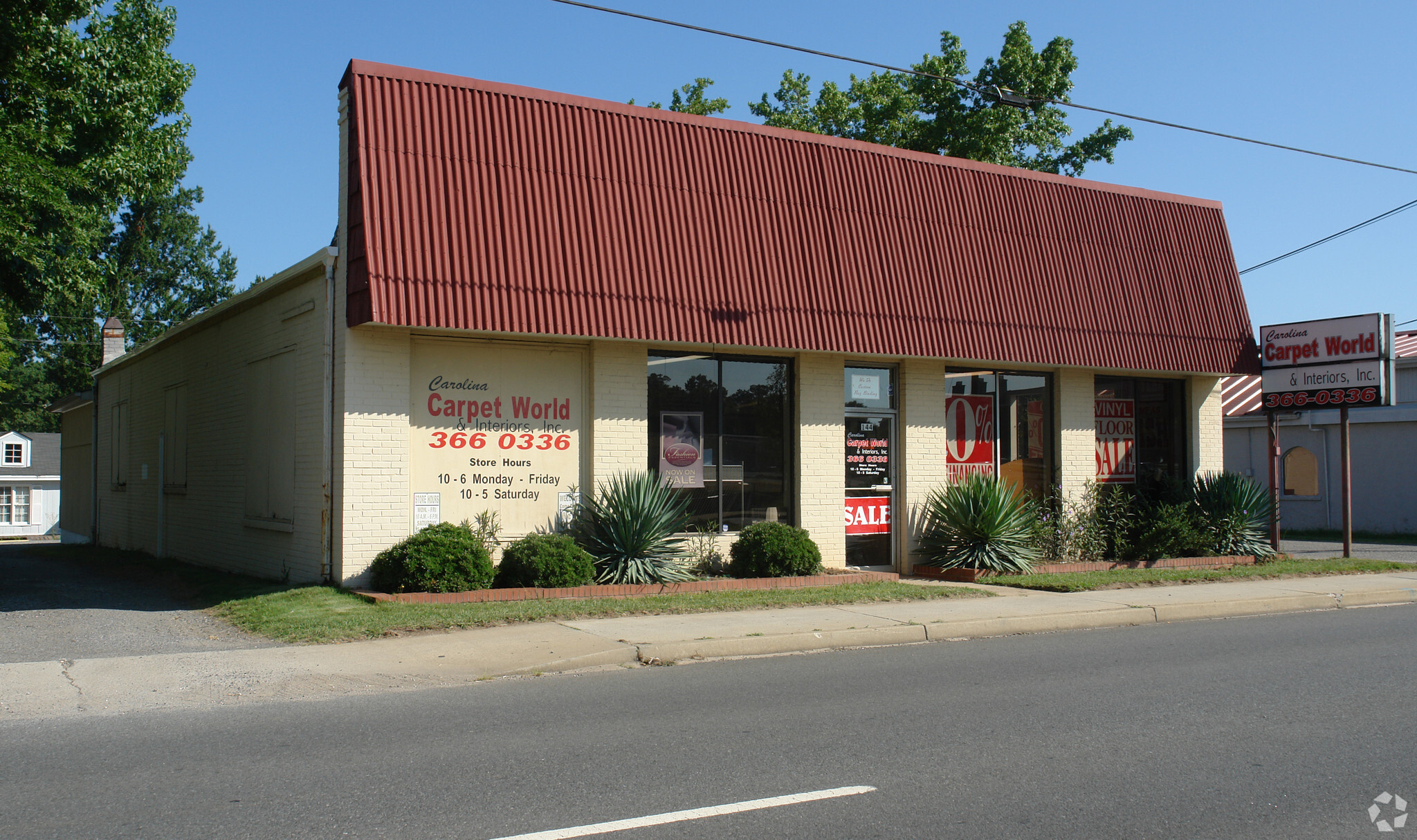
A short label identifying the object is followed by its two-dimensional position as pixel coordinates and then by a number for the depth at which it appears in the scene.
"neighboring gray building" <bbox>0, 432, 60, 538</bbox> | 50.59
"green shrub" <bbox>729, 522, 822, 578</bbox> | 14.46
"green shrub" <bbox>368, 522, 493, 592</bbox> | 12.23
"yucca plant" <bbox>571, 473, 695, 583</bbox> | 13.57
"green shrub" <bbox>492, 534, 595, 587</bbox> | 12.81
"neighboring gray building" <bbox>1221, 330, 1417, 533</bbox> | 27.36
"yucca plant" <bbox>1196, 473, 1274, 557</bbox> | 18.38
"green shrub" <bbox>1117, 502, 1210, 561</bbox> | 17.75
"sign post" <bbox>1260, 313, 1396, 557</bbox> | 18.53
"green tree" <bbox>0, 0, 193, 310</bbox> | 15.38
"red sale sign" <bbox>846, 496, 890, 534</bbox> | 16.56
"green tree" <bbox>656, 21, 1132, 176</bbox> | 28.95
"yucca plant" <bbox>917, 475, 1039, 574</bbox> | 16.08
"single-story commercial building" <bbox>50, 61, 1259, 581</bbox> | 13.12
